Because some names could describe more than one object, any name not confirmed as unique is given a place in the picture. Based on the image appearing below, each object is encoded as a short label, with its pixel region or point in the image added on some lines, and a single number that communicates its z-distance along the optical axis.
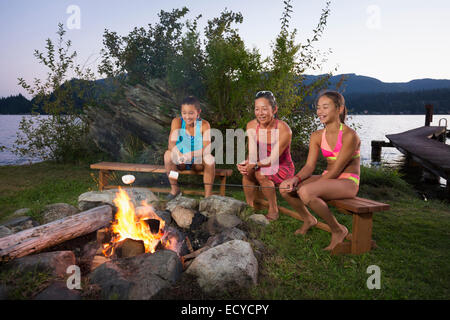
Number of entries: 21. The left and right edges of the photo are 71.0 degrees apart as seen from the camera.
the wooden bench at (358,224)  3.33
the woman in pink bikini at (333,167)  3.51
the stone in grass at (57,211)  4.47
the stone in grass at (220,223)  4.06
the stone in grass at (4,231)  3.70
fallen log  3.05
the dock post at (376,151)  13.51
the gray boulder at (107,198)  4.82
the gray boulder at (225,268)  2.78
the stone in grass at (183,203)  4.56
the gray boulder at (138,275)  2.58
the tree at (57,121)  9.44
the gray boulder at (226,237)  3.50
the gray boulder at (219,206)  4.56
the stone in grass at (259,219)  4.39
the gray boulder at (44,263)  2.87
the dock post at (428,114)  16.79
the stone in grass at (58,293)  2.53
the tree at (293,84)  6.99
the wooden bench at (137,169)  5.46
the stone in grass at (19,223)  4.05
